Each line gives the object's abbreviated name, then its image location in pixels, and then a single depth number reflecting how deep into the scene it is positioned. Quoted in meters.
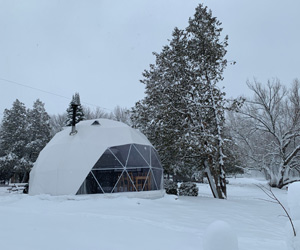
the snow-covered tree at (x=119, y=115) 43.00
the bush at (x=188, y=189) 17.23
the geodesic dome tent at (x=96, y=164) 11.05
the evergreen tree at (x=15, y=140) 27.80
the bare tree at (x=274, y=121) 25.09
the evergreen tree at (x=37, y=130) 28.78
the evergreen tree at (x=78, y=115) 28.50
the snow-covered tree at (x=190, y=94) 15.15
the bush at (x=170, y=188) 17.11
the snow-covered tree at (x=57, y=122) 43.34
